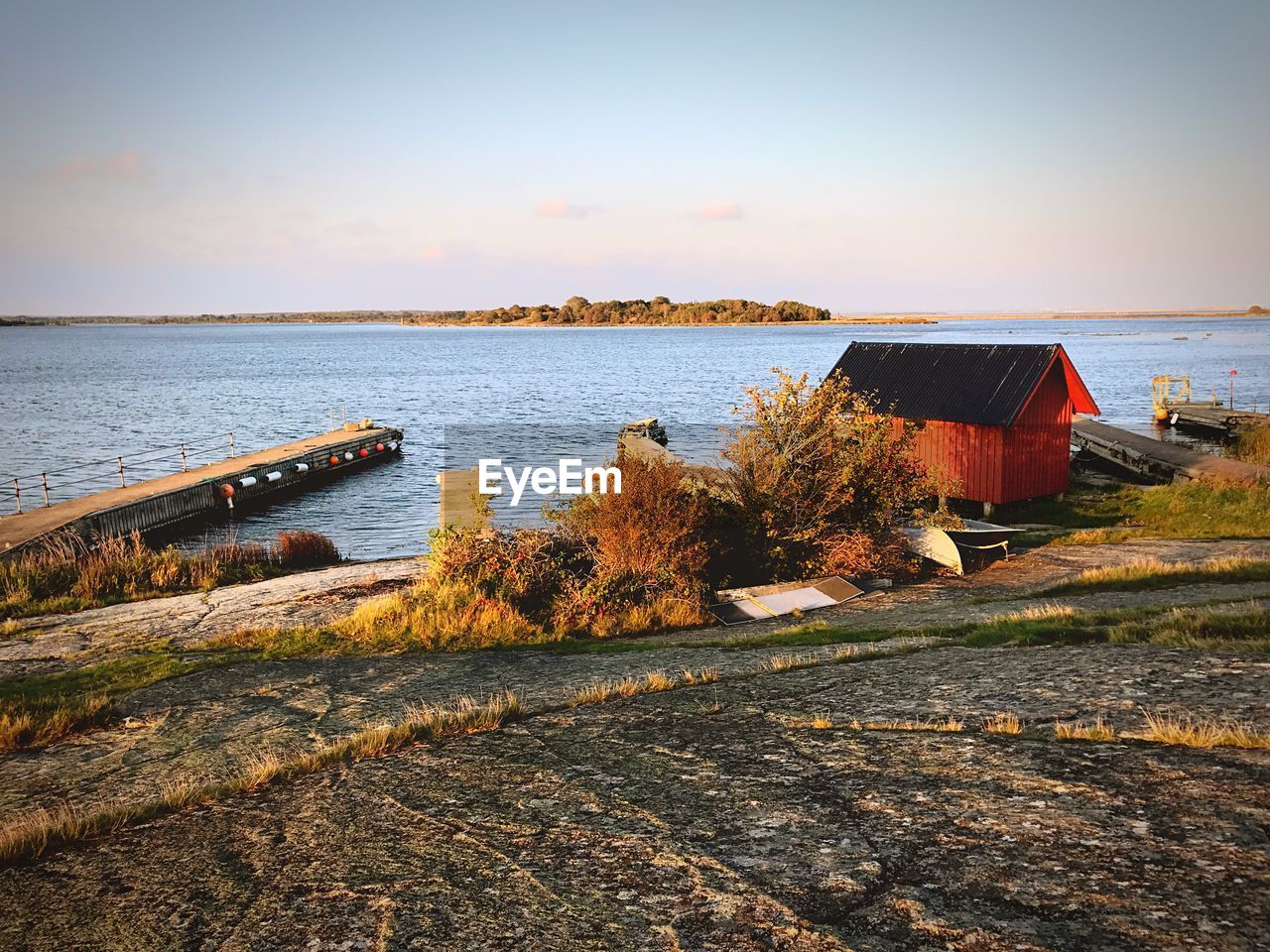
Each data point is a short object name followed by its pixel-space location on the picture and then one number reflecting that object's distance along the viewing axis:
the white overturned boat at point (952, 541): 20.15
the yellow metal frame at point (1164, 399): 58.70
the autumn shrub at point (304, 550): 24.89
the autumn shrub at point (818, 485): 19.75
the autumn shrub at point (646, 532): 17.30
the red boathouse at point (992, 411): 27.19
